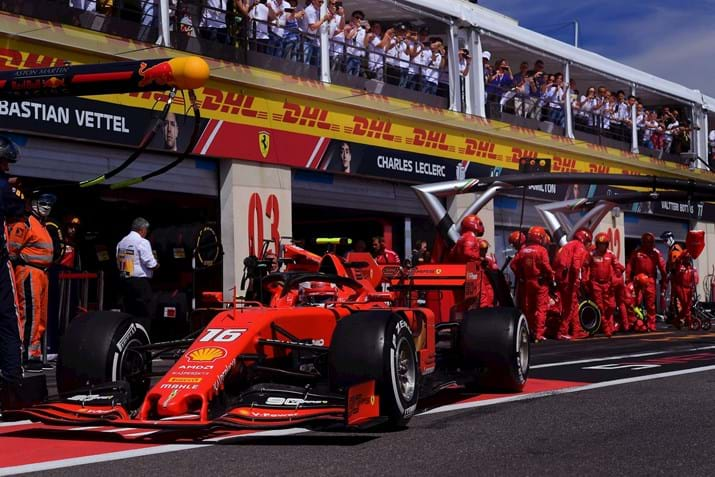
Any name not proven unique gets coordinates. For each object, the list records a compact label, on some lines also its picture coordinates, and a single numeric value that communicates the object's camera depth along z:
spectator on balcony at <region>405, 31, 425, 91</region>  21.42
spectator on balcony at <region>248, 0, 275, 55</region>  17.36
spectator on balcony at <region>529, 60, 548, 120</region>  25.20
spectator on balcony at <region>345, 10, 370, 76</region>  19.80
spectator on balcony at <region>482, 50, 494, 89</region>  23.80
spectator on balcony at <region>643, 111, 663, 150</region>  30.56
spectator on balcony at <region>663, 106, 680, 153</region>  31.77
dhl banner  13.96
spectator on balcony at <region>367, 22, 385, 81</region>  20.45
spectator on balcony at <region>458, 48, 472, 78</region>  22.72
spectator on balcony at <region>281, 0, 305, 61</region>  18.11
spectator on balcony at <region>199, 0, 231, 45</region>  16.53
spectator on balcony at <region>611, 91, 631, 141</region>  28.98
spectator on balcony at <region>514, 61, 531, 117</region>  24.67
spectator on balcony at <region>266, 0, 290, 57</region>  17.70
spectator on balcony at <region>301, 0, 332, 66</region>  18.66
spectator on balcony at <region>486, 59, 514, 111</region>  23.99
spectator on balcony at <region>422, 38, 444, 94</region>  21.94
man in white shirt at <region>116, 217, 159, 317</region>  12.91
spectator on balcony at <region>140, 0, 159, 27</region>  15.49
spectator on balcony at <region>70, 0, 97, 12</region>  14.48
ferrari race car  6.14
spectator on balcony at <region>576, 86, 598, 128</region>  27.31
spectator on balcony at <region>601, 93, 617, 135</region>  28.23
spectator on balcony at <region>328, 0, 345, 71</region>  19.42
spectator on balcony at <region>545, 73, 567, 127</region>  25.97
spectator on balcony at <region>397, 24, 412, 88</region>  21.19
